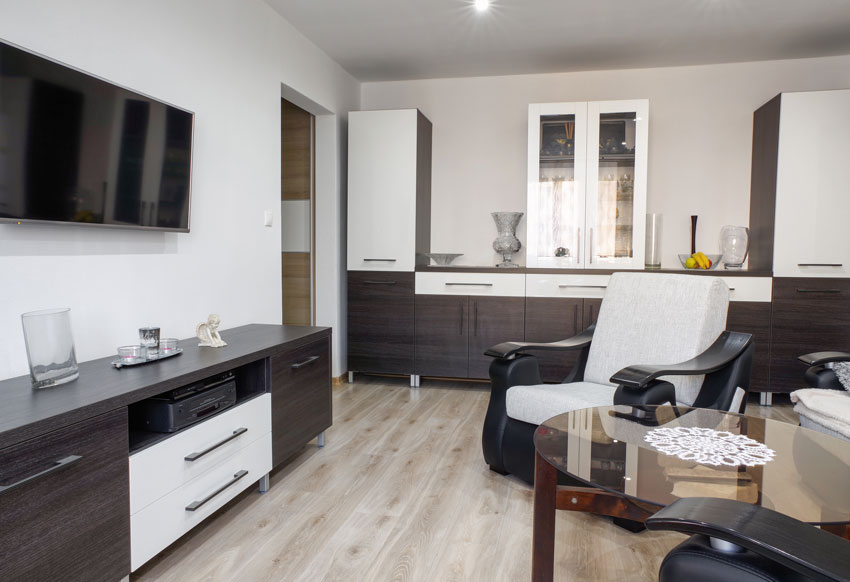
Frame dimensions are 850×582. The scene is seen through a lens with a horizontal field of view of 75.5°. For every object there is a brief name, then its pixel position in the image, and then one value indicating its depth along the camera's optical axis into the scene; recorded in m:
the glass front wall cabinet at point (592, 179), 3.95
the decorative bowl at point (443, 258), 4.34
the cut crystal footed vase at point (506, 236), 4.40
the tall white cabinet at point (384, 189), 4.14
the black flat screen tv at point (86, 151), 1.64
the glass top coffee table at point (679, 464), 1.19
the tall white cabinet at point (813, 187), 3.61
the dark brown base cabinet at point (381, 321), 4.18
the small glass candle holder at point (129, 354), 1.94
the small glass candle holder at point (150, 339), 2.01
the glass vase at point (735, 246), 3.95
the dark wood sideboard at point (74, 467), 1.22
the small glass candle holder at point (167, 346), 2.08
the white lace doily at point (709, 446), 1.39
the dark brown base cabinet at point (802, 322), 3.62
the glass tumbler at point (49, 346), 1.56
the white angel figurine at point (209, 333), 2.29
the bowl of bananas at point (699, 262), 3.94
